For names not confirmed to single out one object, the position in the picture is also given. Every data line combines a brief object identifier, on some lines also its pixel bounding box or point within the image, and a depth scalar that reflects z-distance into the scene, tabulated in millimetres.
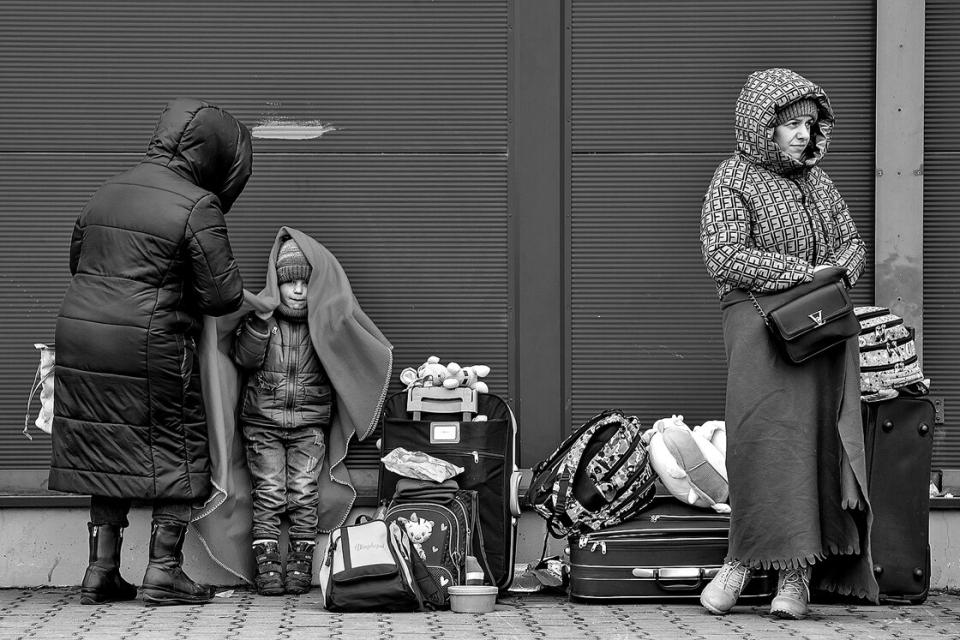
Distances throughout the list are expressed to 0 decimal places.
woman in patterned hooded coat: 9695
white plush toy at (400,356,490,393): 11233
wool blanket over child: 11161
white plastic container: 9869
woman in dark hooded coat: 9833
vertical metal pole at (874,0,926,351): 11792
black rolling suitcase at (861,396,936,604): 10348
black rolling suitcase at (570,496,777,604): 10355
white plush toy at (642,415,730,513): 10667
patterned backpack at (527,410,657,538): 10544
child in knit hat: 11182
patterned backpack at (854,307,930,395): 10384
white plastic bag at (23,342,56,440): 10689
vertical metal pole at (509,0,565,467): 11908
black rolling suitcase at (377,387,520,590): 10972
